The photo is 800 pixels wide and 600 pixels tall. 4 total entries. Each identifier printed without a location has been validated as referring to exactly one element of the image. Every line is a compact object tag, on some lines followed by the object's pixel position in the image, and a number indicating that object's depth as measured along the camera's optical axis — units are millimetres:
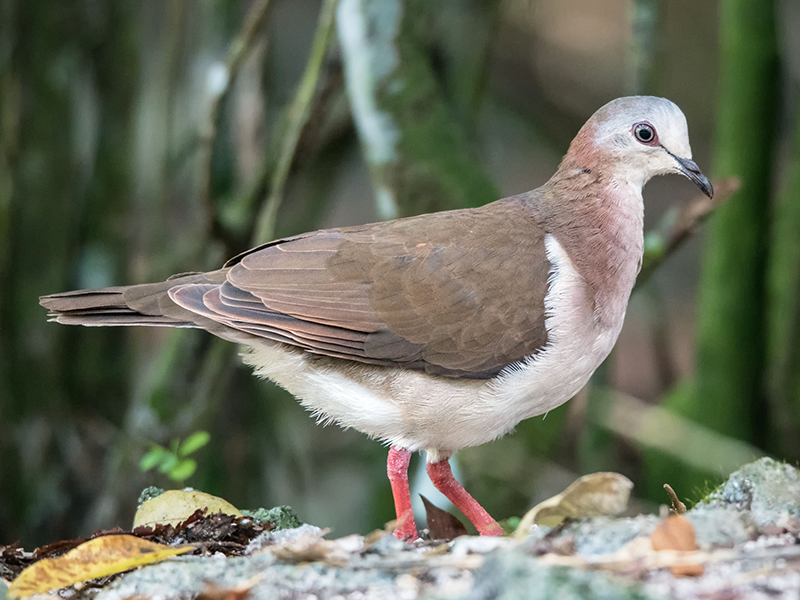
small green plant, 6035
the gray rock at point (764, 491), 4520
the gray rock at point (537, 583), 3004
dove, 5691
